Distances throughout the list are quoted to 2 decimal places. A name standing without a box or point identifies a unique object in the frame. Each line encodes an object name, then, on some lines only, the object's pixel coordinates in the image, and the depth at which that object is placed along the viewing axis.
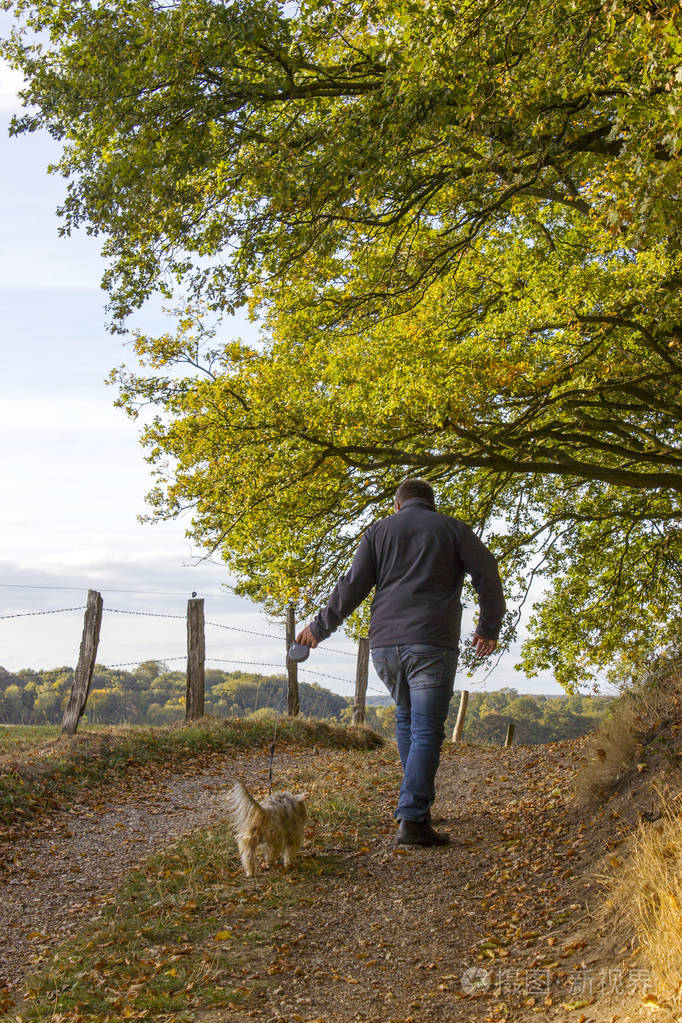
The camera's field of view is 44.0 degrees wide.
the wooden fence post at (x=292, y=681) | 16.70
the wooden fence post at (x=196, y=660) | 14.81
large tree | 6.71
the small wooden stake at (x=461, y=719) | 17.77
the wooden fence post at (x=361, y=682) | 17.69
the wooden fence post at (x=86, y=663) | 12.44
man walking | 5.89
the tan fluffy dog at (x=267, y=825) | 5.59
